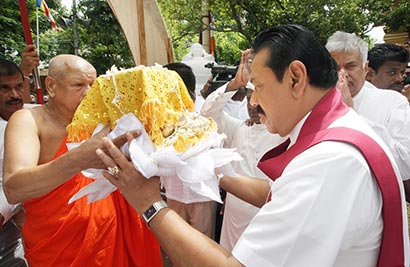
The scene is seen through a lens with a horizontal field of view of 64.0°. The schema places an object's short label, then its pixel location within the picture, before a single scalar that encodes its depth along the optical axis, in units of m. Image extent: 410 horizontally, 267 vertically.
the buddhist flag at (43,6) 6.61
